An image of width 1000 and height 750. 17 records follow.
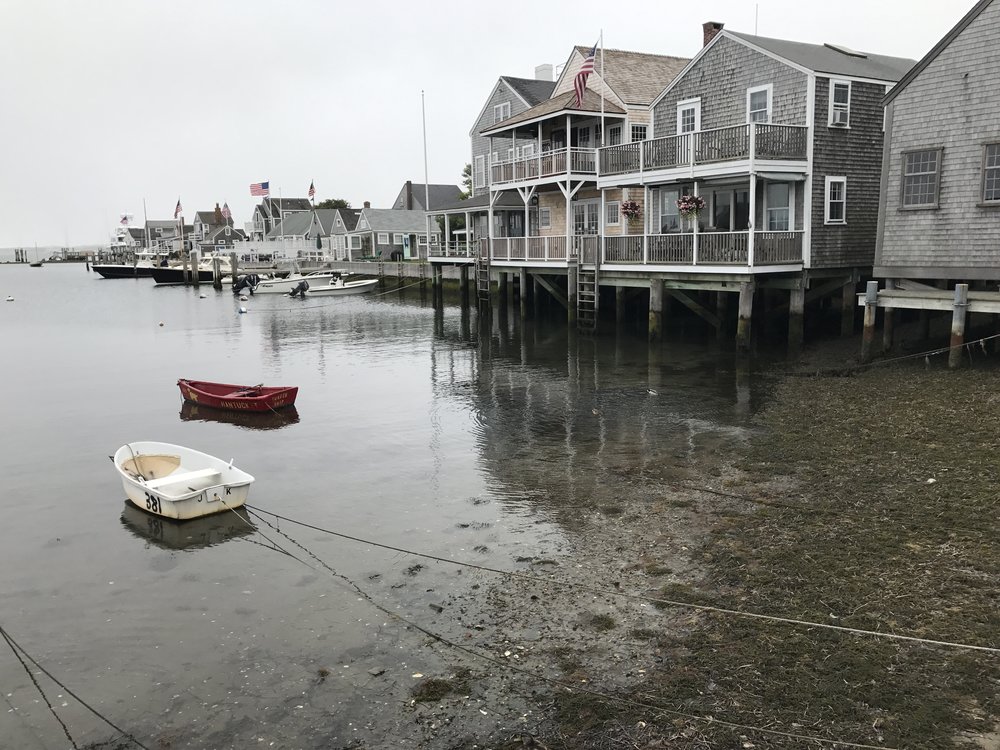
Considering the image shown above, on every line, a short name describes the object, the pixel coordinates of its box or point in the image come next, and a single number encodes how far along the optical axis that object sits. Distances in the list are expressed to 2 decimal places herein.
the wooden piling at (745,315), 25.93
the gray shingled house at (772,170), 25.77
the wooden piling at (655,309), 29.67
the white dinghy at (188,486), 13.27
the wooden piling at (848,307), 27.84
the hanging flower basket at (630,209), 32.31
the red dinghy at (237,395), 21.31
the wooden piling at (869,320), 22.11
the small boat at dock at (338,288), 65.06
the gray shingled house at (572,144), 35.19
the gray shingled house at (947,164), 20.67
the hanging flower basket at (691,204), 27.45
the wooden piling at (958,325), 19.59
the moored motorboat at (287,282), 67.44
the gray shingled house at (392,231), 89.75
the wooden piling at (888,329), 22.86
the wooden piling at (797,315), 26.72
